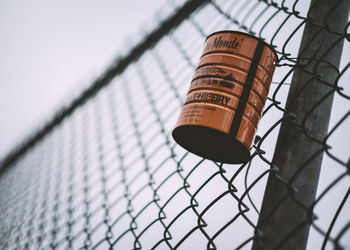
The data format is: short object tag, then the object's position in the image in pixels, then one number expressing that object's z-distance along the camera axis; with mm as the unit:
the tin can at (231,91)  919
